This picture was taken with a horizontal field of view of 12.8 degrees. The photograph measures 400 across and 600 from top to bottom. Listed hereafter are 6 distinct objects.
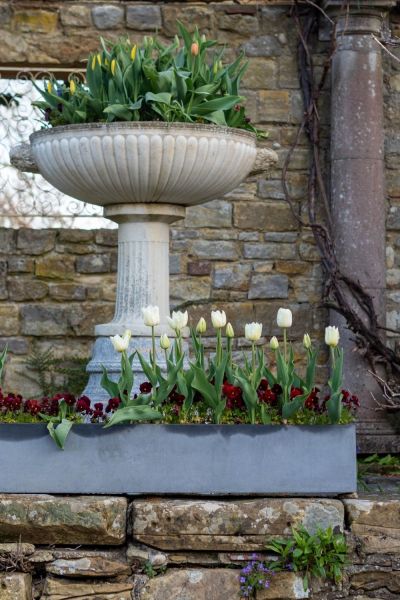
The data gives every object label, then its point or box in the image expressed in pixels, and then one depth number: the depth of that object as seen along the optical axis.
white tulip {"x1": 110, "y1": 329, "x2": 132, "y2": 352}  5.72
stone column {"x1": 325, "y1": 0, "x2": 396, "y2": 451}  10.16
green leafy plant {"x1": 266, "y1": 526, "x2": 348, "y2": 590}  5.53
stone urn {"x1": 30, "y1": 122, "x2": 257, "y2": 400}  6.54
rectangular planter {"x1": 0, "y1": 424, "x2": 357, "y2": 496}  5.64
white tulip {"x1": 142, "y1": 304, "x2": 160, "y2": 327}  5.93
